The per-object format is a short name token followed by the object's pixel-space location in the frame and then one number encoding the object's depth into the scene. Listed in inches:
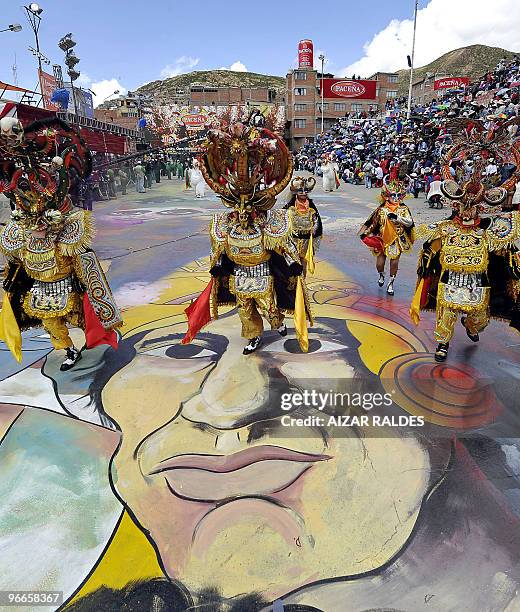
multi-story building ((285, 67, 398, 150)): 1847.9
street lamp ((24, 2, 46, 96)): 644.7
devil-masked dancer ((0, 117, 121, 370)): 142.8
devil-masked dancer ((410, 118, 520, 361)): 144.3
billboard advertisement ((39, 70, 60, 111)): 656.4
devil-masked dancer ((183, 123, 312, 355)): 145.9
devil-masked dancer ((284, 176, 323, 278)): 214.7
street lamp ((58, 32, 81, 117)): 804.6
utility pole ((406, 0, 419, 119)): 913.3
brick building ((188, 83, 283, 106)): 2094.0
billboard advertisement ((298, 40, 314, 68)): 1932.8
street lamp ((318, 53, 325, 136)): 1543.6
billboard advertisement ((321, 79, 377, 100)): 1845.5
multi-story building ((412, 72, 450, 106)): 1436.3
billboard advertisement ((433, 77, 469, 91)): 1314.0
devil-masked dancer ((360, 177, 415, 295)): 226.1
